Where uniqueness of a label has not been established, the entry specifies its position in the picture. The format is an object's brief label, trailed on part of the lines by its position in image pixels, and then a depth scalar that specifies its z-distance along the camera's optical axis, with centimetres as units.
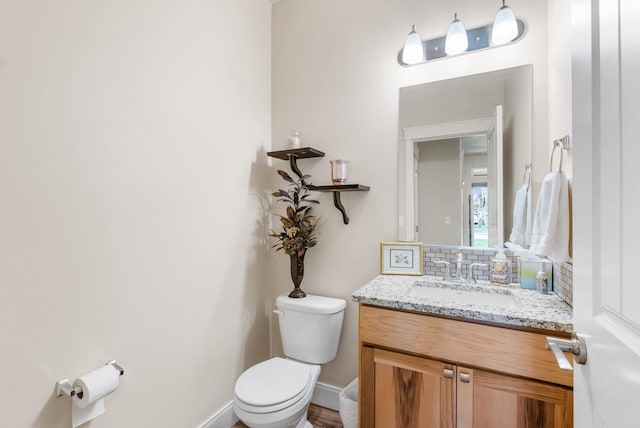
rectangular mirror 159
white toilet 135
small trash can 161
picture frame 177
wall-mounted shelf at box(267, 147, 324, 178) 192
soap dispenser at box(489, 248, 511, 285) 155
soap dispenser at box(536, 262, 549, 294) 140
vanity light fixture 150
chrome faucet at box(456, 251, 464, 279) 166
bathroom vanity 107
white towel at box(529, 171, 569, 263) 124
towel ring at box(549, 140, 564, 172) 132
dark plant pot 193
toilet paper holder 106
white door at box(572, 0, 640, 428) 50
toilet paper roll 106
